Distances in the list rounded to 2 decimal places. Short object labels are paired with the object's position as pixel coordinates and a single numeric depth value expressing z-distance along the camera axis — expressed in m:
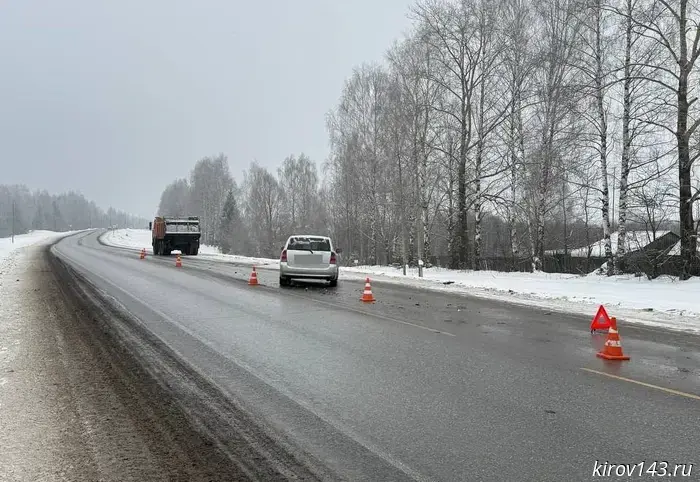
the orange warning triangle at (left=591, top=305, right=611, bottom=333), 9.40
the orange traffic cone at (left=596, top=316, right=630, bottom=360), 7.21
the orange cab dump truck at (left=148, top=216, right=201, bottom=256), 39.72
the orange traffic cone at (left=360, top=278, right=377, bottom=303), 13.25
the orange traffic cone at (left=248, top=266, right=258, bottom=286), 17.14
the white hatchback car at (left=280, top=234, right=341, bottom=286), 17.08
